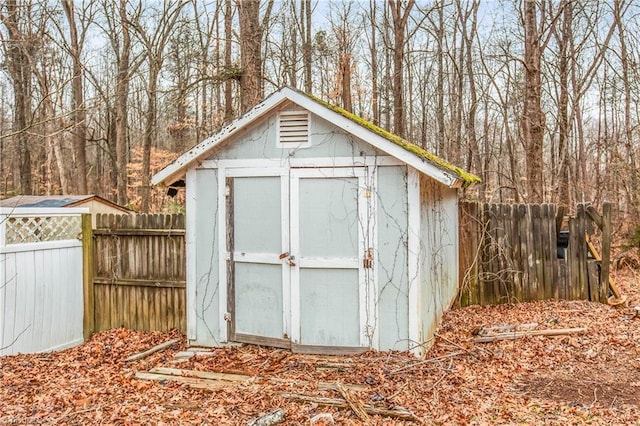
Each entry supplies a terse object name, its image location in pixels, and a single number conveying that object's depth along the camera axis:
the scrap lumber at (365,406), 4.16
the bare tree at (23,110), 16.19
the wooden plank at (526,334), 6.39
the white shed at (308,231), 5.61
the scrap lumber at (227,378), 4.83
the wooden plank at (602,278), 8.05
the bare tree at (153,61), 15.47
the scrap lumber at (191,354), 6.04
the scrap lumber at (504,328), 6.69
